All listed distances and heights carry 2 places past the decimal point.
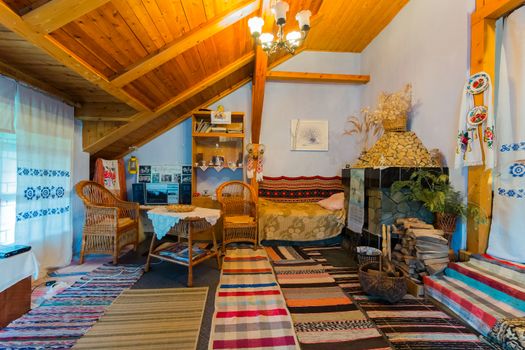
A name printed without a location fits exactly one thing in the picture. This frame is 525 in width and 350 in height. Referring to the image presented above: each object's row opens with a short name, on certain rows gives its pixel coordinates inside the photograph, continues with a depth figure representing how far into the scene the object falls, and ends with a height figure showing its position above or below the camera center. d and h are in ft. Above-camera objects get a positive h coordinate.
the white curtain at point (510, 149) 6.15 +0.81
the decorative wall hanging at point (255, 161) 12.87 +0.80
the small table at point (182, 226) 7.68 -1.77
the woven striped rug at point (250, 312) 5.01 -3.52
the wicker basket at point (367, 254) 8.13 -2.72
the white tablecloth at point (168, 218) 7.65 -1.46
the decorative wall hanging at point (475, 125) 6.43 +1.54
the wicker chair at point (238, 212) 10.31 -1.83
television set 12.92 -1.06
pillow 11.95 -1.36
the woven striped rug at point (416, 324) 4.99 -3.52
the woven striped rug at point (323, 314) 5.05 -3.53
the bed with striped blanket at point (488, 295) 4.67 -2.90
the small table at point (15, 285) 5.32 -2.70
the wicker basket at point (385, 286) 6.31 -2.99
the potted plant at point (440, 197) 6.98 -0.60
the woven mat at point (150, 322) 4.95 -3.57
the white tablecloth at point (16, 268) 5.29 -2.32
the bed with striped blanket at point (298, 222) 11.15 -2.21
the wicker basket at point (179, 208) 8.23 -1.23
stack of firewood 6.97 -2.24
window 6.70 -0.44
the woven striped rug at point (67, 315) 4.97 -3.54
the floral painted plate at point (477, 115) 6.53 +1.81
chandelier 6.09 +4.11
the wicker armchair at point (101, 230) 8.81 -2.16
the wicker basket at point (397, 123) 9.57 +2.24
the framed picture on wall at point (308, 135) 14.15 +2.50
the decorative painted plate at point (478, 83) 6.53 +2.75
